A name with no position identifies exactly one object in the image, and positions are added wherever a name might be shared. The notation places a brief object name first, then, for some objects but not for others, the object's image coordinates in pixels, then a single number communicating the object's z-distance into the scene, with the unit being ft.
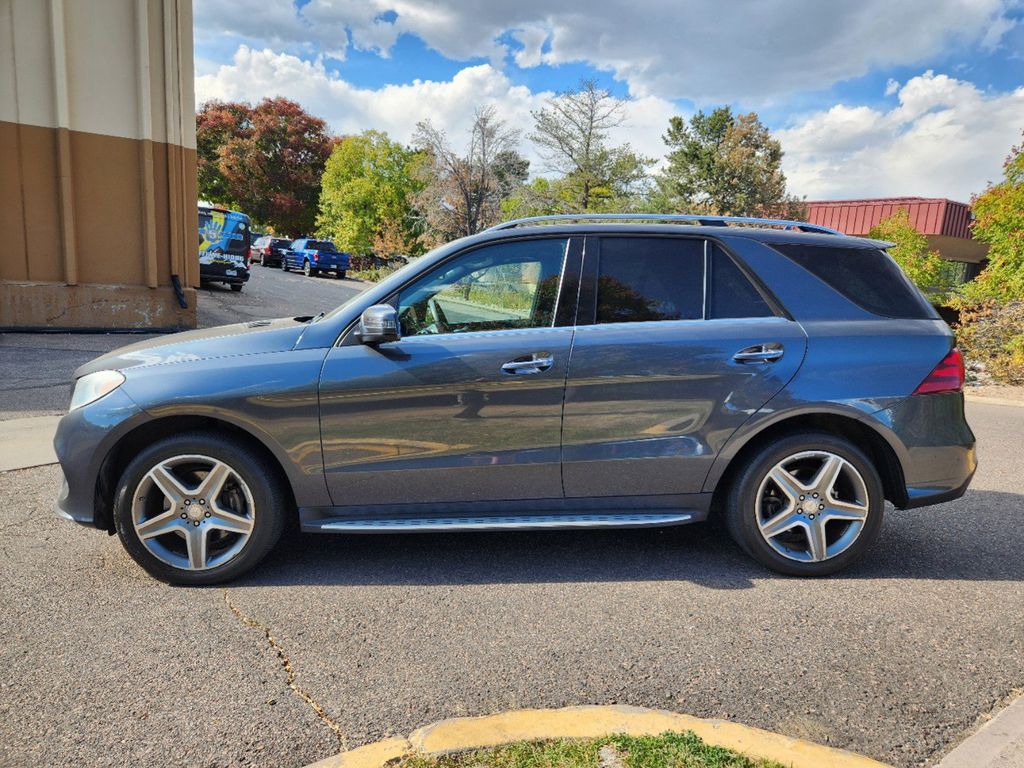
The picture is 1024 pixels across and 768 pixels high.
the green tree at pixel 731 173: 130.72
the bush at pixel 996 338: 37.45
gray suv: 11.34
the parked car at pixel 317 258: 118.32
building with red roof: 102.94
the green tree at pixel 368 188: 138.72
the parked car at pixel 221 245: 66.39
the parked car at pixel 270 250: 130.00
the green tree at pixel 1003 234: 44.09
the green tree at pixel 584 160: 84.79
